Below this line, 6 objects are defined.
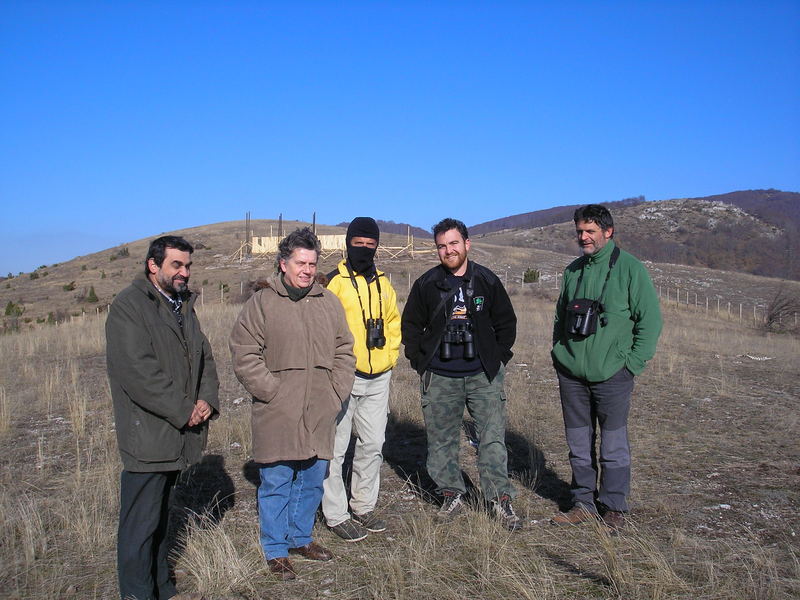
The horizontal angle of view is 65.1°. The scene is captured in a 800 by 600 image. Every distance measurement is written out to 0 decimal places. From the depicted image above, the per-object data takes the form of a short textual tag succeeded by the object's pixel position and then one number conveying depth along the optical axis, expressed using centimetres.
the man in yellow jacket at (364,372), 424
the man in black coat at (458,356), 447
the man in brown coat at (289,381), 359
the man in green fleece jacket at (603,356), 428
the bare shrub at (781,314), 2048
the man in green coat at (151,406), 308
